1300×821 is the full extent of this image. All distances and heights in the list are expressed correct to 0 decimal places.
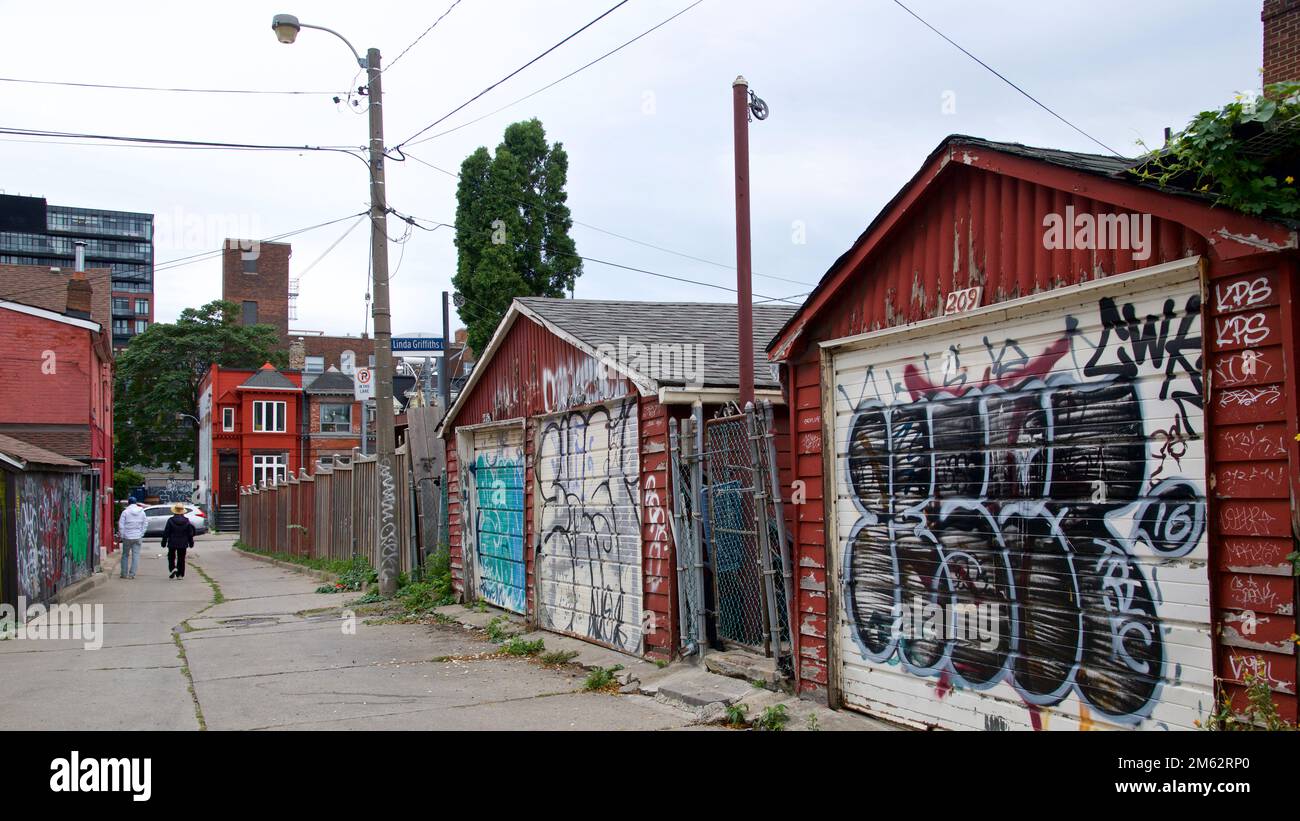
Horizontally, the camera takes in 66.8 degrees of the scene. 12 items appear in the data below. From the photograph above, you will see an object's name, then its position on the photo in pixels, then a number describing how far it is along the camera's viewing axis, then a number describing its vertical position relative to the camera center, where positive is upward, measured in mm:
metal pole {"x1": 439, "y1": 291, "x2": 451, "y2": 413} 21156 +1908
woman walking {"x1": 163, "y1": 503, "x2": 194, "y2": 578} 22328 -1725
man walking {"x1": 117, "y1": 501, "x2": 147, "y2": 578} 21906 -1534
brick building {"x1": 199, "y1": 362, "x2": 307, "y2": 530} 52688 +1605
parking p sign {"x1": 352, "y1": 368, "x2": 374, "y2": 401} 26453 +2040
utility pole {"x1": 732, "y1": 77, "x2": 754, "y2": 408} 8664 +1825
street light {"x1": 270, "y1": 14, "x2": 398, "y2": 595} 15750 +1233
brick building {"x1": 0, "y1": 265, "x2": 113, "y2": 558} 23172 +2357
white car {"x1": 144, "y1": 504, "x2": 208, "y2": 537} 42344 -2321
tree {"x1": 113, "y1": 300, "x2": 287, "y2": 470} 58781 +4969
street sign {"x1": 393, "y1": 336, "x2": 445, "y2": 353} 19547 +2319
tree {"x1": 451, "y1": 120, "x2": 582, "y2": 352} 30328 +7261
